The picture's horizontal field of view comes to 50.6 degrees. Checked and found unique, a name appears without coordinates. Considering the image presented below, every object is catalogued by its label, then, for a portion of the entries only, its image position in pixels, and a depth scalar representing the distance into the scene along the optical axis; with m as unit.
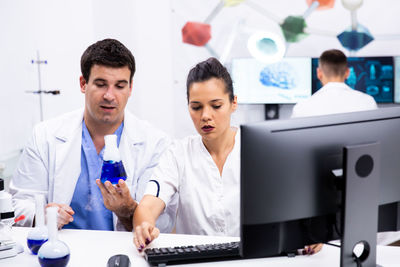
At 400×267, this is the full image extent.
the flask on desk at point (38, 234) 1.28
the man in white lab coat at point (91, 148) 1.79
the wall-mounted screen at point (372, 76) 3.51
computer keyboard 1.20
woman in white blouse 1.59
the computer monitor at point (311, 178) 0.97
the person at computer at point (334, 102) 2.76
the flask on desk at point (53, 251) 1.12
